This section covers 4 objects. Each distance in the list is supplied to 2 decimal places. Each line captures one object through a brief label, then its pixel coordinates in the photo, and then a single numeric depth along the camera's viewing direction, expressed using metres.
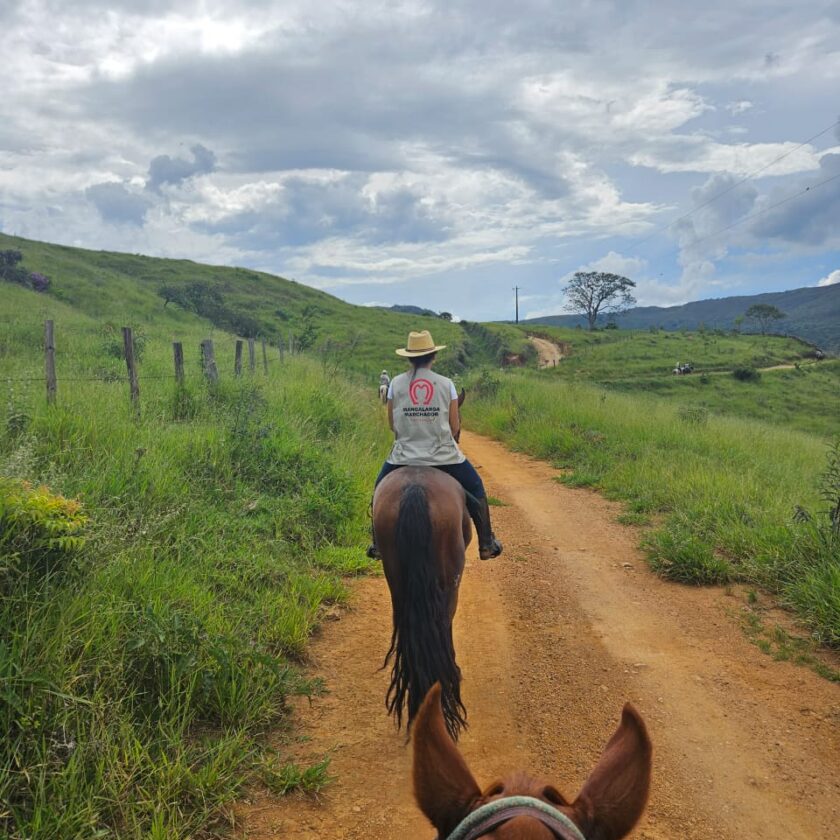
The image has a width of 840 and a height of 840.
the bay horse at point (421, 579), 3.43
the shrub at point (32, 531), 3.27
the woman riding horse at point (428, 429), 4.09
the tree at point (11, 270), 26.72
